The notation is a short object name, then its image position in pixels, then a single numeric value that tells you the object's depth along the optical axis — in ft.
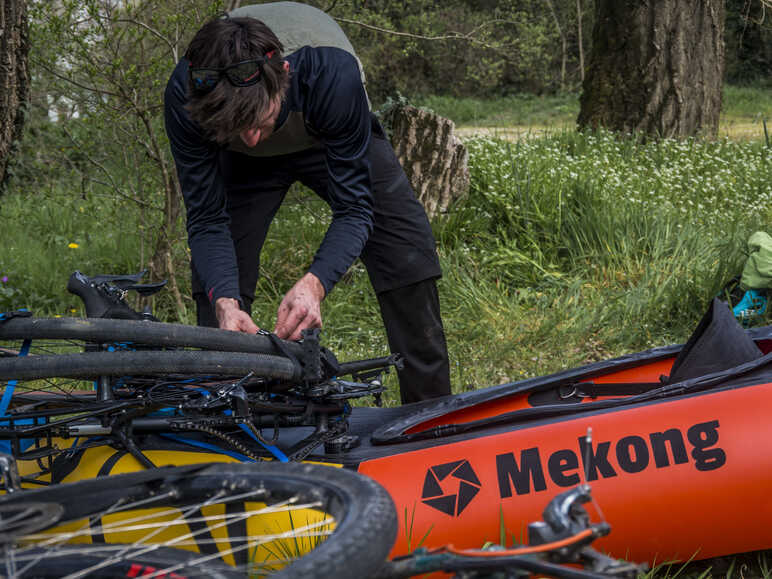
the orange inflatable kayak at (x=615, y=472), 7.06
